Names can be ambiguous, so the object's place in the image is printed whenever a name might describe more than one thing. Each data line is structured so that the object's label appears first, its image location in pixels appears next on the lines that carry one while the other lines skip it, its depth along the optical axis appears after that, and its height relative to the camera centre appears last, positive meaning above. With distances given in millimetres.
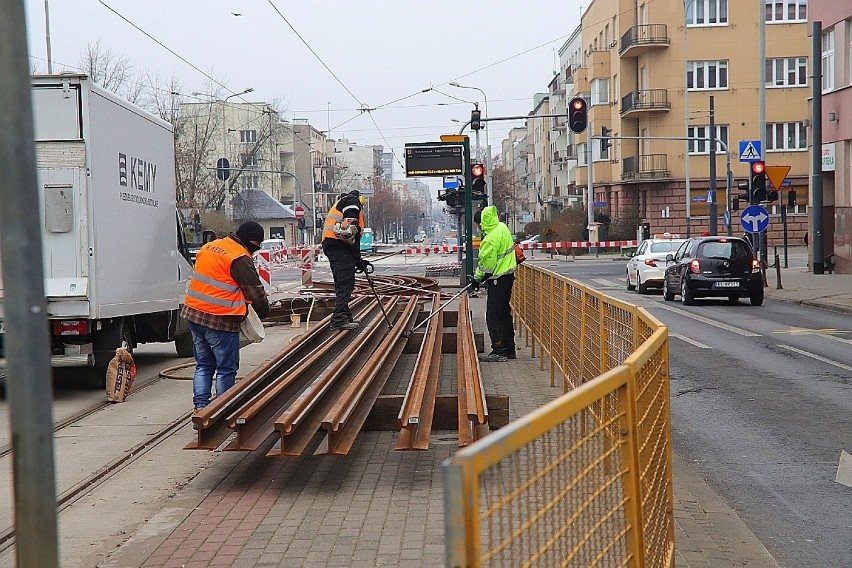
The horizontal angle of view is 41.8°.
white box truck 11570 +113
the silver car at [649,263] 30328 -1419
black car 25000 -1393
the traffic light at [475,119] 34503 +3017
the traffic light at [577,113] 30359 +2782
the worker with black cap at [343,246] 13852 -332
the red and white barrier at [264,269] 24428 -1051
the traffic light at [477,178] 27688 +955
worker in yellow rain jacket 13627 -575
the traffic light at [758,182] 30141 +726
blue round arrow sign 29359 -239
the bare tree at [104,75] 42500 +5841
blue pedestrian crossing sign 31141 +1600
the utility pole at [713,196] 46000 +593
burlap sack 11750 -1590
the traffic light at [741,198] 31298 +347
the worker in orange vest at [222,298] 9211 -618
